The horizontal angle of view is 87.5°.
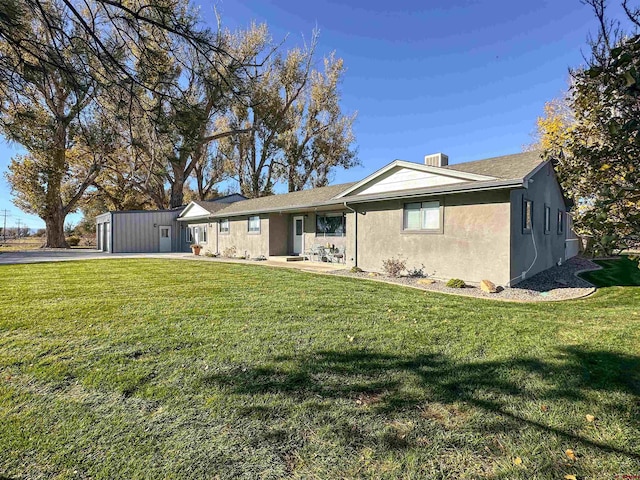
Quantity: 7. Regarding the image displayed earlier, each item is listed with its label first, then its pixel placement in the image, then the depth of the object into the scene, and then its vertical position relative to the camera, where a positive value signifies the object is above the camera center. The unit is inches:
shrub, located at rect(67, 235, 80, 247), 1407.5 -3.2
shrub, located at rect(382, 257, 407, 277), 431.5 -34.4
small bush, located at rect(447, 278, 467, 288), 362.9 -47.9
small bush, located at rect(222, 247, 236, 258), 780.6 -28.5
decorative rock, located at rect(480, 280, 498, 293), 338.6 -48.4
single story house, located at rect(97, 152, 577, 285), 354.6 +28.8
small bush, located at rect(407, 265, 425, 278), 419.9 -41.3
